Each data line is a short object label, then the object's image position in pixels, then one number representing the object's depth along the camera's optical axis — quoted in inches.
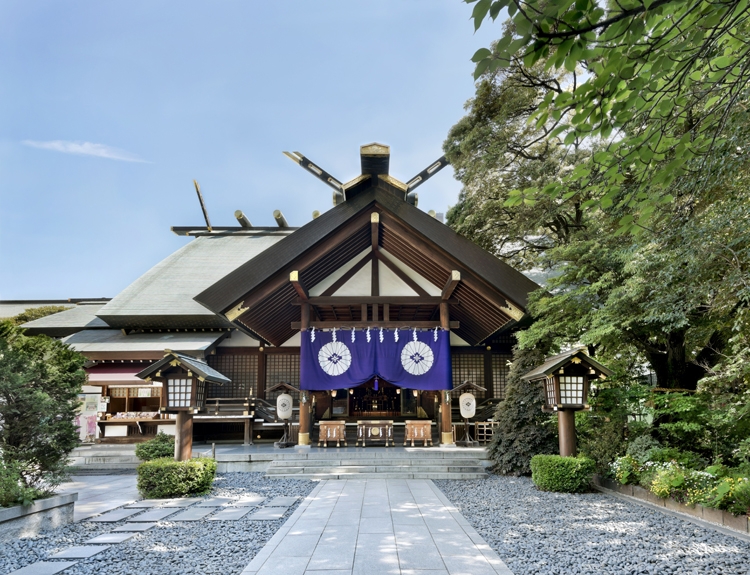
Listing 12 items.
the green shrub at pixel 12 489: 204.7
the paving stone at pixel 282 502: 281.3
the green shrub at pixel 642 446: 289.0
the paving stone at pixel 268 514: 246.7
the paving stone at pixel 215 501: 282.8
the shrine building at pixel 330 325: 458.9
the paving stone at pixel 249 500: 285.6
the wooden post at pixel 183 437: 319.9
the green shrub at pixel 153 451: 405.1
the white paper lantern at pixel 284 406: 500.7
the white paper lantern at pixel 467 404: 502.6
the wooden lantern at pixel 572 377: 313.3
